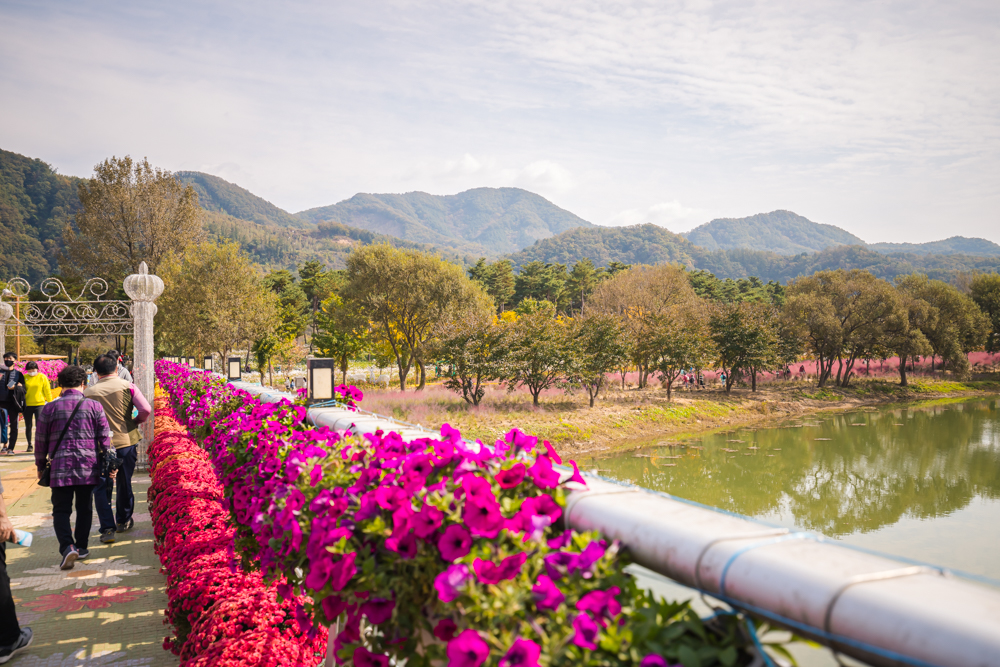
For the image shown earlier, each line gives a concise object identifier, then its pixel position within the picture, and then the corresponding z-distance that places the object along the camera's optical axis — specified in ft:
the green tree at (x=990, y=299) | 134.82
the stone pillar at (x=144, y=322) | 25.48
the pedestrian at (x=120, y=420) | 17.88
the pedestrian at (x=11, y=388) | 30.58
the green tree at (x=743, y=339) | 90.58
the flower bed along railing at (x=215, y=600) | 8.69
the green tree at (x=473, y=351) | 66.13
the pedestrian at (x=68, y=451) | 14.97
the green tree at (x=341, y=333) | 89.25
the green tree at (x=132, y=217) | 108.17
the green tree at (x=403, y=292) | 86.07
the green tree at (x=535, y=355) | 67.26
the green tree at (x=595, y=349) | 70.64
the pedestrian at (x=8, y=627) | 10.98
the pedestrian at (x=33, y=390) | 30.55
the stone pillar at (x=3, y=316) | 37.89
